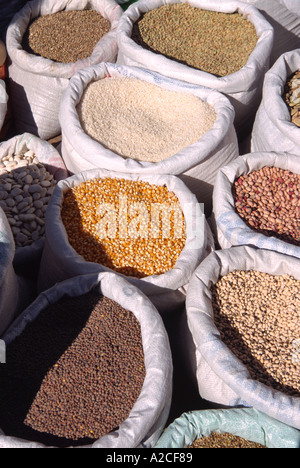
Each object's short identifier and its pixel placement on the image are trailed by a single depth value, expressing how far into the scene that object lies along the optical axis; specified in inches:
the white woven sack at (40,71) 99.8
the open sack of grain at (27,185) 83.4
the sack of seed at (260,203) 73.7
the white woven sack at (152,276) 68.9
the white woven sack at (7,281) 61.0
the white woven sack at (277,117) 85.2
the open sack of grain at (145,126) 79.4
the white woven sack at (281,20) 110.1
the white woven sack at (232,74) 91.5
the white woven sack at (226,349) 57.8
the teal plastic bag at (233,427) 59.1
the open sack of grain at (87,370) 55.6
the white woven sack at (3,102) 94.7
